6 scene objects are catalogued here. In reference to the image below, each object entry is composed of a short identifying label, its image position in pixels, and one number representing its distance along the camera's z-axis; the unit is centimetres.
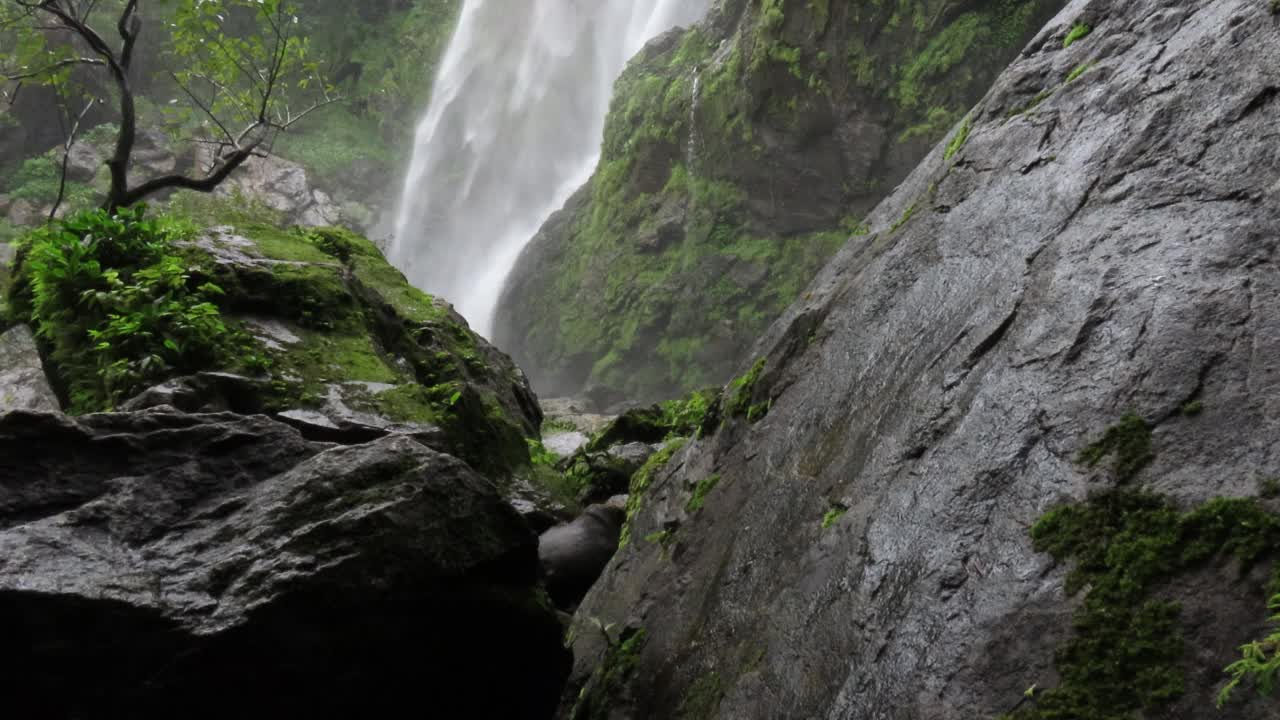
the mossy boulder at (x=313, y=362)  521
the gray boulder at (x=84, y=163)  2972
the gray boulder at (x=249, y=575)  278
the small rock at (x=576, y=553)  612
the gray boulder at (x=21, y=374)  1739
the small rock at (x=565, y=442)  1126
